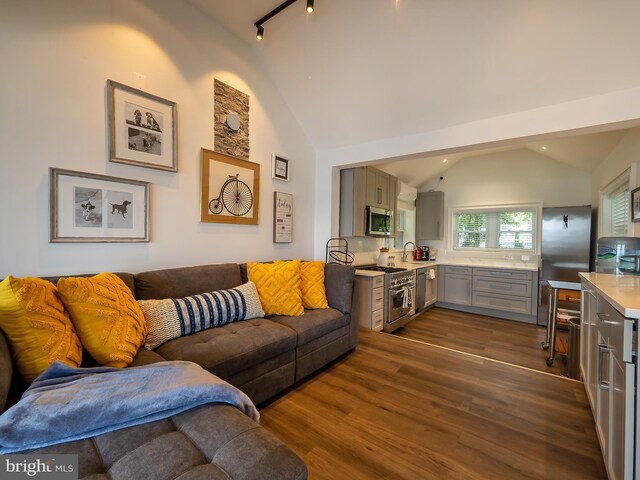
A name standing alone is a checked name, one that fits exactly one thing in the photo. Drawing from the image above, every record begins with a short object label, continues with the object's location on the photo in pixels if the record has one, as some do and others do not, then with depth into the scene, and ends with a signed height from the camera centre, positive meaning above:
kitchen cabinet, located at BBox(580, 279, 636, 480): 0.98 -0.64
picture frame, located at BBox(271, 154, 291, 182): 3.07 +0.79
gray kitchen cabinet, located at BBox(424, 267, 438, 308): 4.76 -0.95
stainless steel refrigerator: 3.92 -0.10
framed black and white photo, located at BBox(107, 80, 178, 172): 1.92 +0.80
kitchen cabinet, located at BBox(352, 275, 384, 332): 3.28 -0.82
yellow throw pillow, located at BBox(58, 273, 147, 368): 1.33 -0.47
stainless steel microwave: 3.92 +0.23
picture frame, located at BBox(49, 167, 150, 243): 1.71 +0.16
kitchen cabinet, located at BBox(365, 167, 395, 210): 3.86 +0.74
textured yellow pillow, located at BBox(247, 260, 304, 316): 2.29 -0.47
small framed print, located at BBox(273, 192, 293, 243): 3.11 +0.20
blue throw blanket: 0.79 -0.56
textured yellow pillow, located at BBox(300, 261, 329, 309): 2.52 -0.50
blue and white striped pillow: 1.67 -0.56
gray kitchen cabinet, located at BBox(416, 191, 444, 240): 5.52 +0.45
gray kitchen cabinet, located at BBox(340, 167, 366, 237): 3.67 +0.49
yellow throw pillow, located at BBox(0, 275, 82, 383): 1.13 -0.44
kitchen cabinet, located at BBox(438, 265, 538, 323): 4.30 -0.93
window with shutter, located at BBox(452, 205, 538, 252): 4.83 +0.20
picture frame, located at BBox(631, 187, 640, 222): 2.42 +0.34
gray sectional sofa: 0.74 -0.65
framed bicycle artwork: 2.46 +0.44
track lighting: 2.00 +1.94
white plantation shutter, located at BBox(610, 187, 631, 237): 2.90 +0.34
